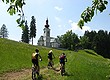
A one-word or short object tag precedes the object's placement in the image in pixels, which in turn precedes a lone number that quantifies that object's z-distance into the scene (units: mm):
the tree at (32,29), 52957
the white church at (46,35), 53955
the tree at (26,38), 52627
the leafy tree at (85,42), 56719
